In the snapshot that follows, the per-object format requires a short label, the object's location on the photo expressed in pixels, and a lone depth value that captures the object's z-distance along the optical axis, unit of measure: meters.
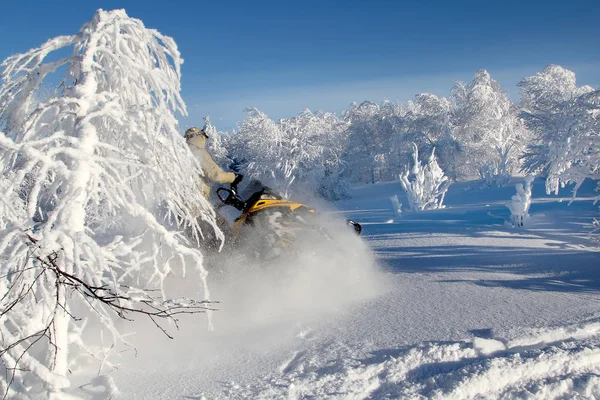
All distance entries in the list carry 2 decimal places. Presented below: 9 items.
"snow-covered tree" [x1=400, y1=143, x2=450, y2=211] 14.73
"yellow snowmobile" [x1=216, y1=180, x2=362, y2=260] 5.48
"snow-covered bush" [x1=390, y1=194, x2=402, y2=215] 13.57
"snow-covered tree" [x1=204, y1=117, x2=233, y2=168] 37.12
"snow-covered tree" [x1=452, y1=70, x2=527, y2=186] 32.69
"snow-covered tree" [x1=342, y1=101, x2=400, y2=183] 40.34
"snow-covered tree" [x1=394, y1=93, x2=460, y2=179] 33.66
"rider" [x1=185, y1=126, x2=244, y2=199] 5.49
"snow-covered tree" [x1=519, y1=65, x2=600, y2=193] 21.01
